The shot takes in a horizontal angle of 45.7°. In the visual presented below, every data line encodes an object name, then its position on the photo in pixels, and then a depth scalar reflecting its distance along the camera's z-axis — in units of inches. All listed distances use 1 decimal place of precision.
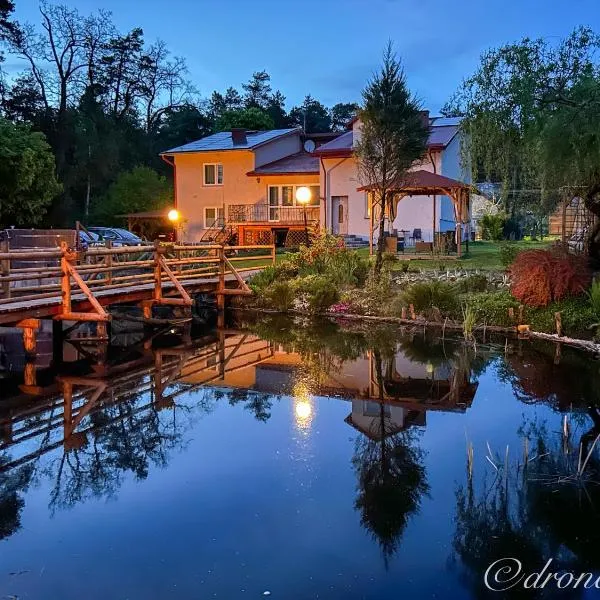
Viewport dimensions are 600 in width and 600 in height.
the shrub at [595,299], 530.3
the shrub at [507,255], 711.8
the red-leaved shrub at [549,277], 566.6
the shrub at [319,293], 707.4
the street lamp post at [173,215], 1181.2
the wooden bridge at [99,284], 481.1
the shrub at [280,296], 733.3
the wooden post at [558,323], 544.1
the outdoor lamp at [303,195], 930.1
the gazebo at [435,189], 909.8
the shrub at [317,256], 785.6
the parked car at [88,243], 744.6
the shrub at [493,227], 1374.3
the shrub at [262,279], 764.0
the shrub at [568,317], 538.6
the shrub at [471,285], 655.1
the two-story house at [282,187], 1248.8
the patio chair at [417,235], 1171.3
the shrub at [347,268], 749.3
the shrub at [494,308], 584.1
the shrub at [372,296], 679.7
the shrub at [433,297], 621.6
